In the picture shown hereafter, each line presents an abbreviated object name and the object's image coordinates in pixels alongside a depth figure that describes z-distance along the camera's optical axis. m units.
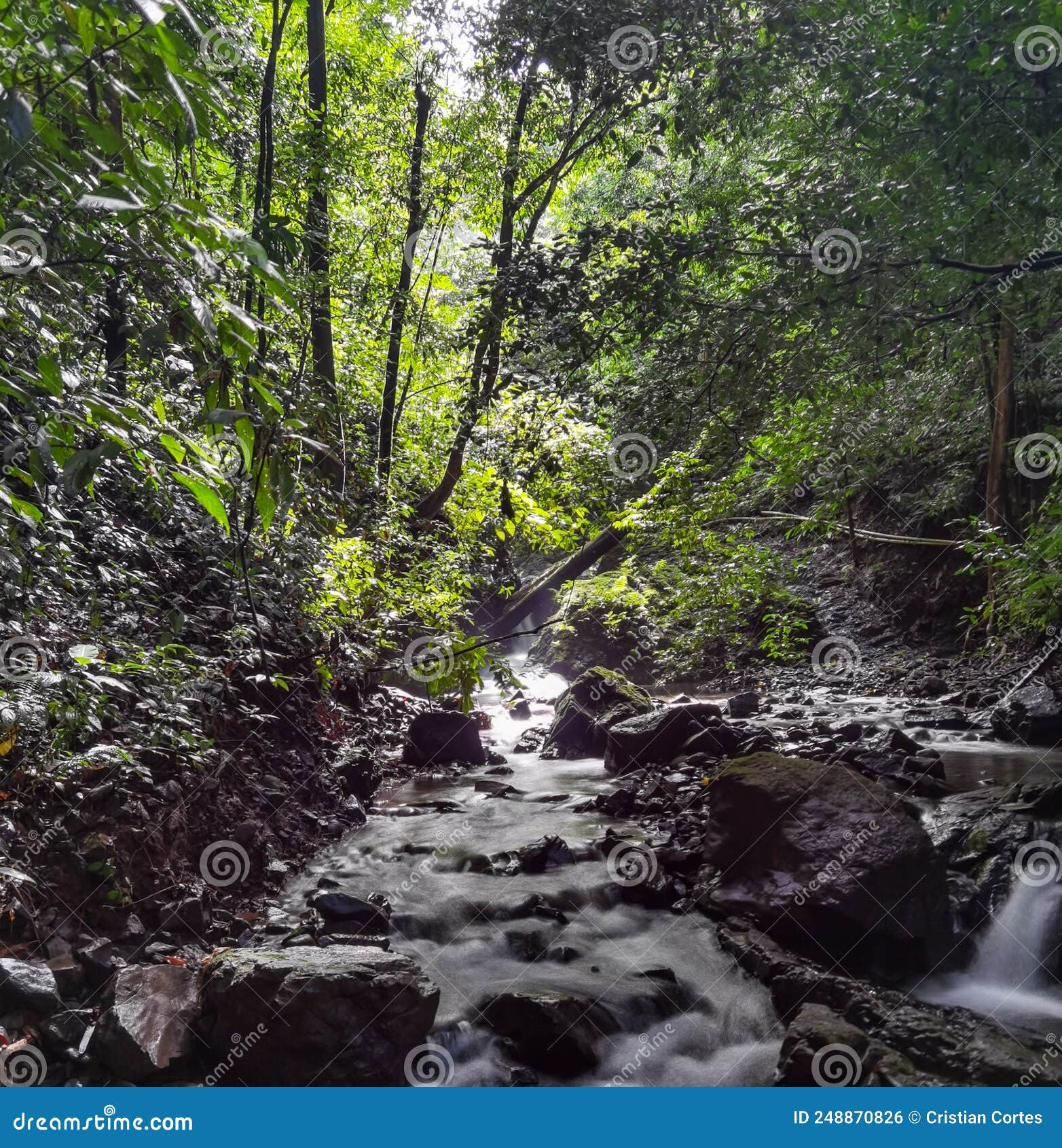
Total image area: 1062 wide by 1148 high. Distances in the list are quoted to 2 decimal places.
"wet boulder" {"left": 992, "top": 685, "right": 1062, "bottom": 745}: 8.60
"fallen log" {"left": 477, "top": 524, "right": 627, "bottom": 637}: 11.93
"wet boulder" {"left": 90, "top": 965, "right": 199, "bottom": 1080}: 3.36
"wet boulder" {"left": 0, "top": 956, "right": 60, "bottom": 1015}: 3.30
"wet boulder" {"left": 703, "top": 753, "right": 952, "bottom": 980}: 4.60
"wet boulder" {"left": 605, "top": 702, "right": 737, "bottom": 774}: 8.90
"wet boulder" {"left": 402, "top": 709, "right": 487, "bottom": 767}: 9.68
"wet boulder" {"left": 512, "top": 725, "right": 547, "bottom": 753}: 11.27
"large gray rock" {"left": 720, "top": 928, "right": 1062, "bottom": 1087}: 3.37
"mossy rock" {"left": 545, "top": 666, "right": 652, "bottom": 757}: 10.76
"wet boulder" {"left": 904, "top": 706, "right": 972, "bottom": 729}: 9.71
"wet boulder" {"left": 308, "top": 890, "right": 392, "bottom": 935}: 5.02
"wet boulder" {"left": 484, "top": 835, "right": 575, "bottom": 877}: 6.26
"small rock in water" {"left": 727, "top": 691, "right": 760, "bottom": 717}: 11.59
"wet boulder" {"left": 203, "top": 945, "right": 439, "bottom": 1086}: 3.51
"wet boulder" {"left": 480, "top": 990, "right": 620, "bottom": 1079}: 3.91
